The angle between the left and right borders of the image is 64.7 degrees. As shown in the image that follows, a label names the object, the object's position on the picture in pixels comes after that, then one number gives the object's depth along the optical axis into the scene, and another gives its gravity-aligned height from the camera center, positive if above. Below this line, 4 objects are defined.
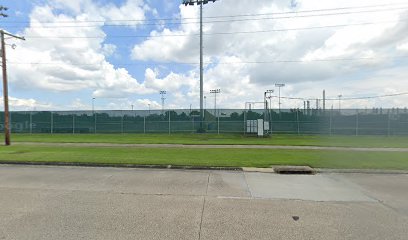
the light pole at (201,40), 38.47 +9.77
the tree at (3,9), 25.07 +8.46
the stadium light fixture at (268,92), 39.88 +3.16
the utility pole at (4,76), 21.56 +2.73
